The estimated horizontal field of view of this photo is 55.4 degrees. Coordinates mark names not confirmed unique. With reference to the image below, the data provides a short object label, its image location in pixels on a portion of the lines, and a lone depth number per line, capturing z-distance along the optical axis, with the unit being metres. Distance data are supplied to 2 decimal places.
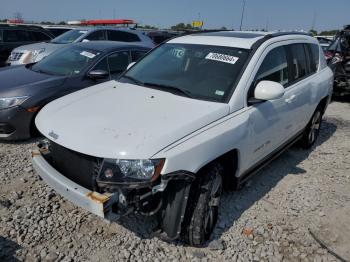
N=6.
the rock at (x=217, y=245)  2.97
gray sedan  4.63
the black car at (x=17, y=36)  10.86
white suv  2.41
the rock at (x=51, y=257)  2.72
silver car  9.26
